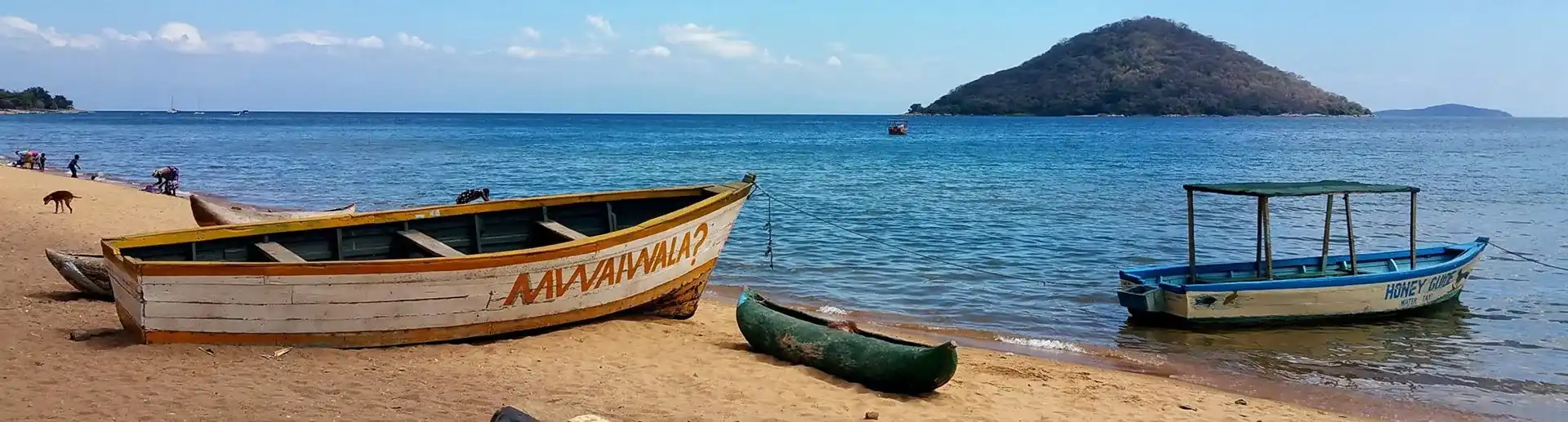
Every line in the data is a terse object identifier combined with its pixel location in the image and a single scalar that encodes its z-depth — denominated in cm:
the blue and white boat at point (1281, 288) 1209
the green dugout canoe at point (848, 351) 785
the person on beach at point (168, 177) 2715
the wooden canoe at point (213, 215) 1367
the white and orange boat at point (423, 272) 794
